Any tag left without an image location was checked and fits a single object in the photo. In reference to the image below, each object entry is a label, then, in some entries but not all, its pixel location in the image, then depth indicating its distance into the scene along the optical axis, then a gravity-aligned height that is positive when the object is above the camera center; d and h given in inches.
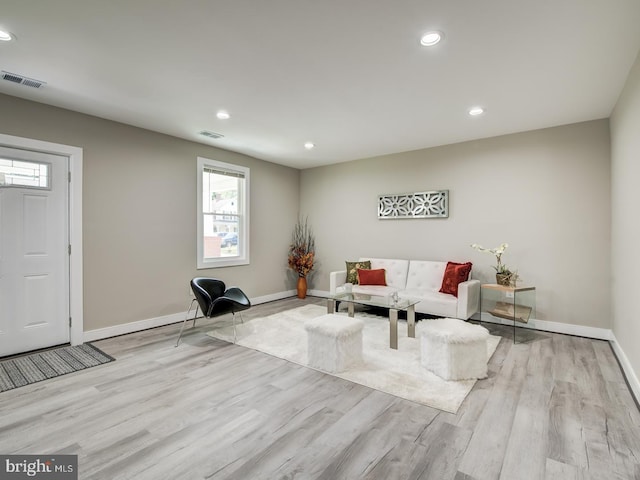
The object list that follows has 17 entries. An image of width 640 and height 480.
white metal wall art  198.8 +22.7
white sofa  164.1 -28.5
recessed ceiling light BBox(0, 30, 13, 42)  89.8 +57.5
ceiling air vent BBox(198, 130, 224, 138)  176.2 +58.7
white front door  130.0 -4.6
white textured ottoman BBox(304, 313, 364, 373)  114.3 -37.8
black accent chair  144.6 -30.1
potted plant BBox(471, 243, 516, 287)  159.9 -14.9
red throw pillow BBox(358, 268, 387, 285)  204.4 -23.7
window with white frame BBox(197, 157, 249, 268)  198.1 +16.8
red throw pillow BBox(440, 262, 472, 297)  173.0 -20.0
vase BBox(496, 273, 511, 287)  159.3 -19.4
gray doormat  109.8 -47.2
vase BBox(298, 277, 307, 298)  250.5 -36.7
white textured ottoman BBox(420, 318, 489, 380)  107.0 -37.7
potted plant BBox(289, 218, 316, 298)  250.4 -10.1
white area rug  99.5 -46.5
